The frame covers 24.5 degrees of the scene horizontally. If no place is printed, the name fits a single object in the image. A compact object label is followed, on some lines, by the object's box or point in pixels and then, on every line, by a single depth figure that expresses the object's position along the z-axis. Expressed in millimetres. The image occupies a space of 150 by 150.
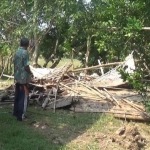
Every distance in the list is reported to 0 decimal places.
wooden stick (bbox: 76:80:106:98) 9627
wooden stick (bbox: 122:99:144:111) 8406
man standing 7340
